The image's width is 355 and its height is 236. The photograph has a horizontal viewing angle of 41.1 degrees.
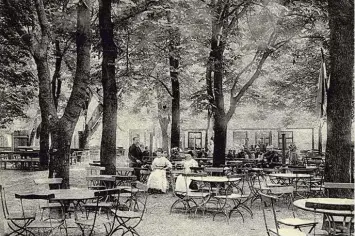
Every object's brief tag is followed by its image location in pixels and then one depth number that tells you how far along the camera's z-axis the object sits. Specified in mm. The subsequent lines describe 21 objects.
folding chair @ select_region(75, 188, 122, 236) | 7910
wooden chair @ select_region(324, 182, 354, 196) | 8547
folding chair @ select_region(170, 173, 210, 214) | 11461
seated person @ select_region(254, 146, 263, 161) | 27745
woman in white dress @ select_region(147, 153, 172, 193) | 15703
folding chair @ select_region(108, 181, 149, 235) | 8045
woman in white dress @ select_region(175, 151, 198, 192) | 13938
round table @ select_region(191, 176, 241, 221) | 11438
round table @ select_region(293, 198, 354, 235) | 6441
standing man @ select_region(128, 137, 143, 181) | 18203
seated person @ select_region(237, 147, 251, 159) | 24797
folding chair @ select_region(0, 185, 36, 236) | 7903
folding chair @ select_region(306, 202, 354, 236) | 6430
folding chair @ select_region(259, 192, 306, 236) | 6840
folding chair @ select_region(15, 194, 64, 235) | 7633
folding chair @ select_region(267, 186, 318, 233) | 7333
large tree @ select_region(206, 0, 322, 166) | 15711
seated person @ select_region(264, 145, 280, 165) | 21172
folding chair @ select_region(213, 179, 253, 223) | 10970
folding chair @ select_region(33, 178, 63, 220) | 9198
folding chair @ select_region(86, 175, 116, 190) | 10166
